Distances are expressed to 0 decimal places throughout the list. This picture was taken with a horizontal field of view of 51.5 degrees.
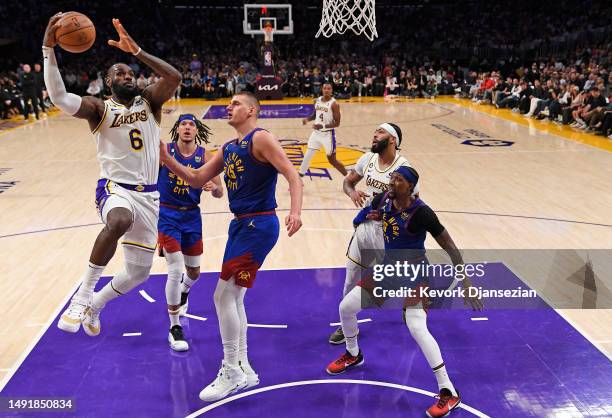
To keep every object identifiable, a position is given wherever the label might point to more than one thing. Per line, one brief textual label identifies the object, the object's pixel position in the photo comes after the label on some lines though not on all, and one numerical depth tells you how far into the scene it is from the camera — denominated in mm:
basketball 4422
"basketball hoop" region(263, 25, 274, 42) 28225
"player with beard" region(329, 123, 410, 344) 5242
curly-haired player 5277
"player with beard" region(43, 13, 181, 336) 4535
